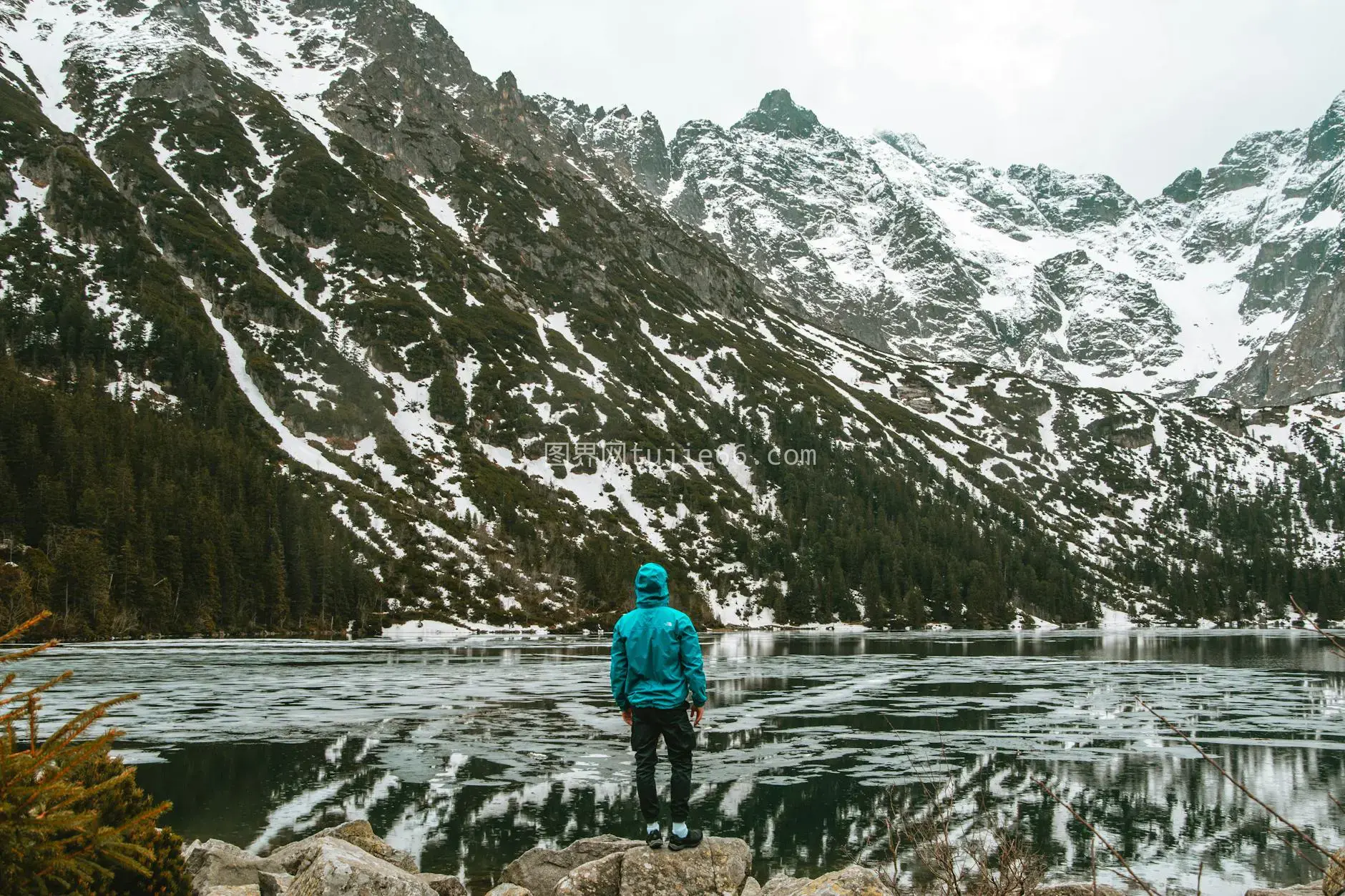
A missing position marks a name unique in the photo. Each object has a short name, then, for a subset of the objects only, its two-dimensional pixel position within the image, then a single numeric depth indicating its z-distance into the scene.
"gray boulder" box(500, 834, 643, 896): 12.37
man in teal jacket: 10.92
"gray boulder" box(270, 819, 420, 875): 12.80
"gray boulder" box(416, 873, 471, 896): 11.12
